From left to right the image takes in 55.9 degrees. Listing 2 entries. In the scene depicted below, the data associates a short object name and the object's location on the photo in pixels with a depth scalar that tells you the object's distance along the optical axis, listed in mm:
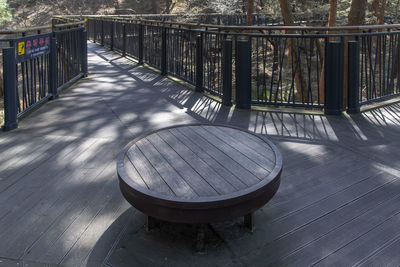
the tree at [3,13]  17377
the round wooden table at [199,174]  2340
